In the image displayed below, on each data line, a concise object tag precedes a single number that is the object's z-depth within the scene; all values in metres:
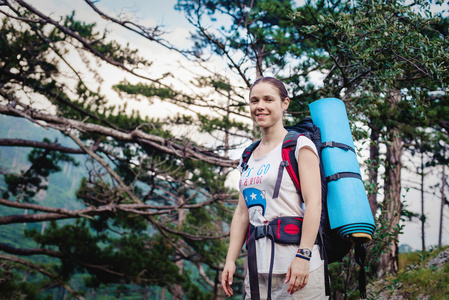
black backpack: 1.71
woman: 1.55
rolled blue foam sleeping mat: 1.68
